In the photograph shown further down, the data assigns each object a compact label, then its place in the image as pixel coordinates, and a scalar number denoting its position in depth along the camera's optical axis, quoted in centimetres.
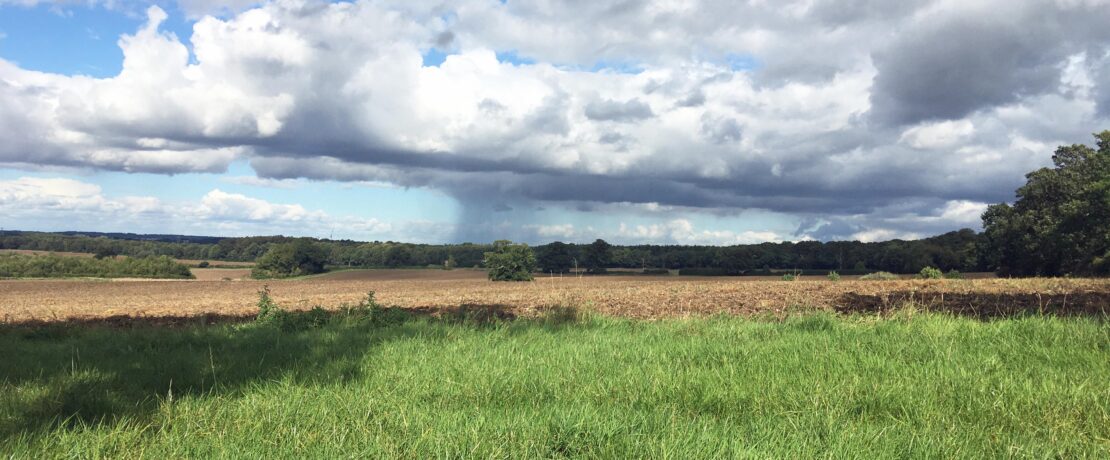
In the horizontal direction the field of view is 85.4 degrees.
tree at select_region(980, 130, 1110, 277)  4778
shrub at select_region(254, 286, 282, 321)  1403
